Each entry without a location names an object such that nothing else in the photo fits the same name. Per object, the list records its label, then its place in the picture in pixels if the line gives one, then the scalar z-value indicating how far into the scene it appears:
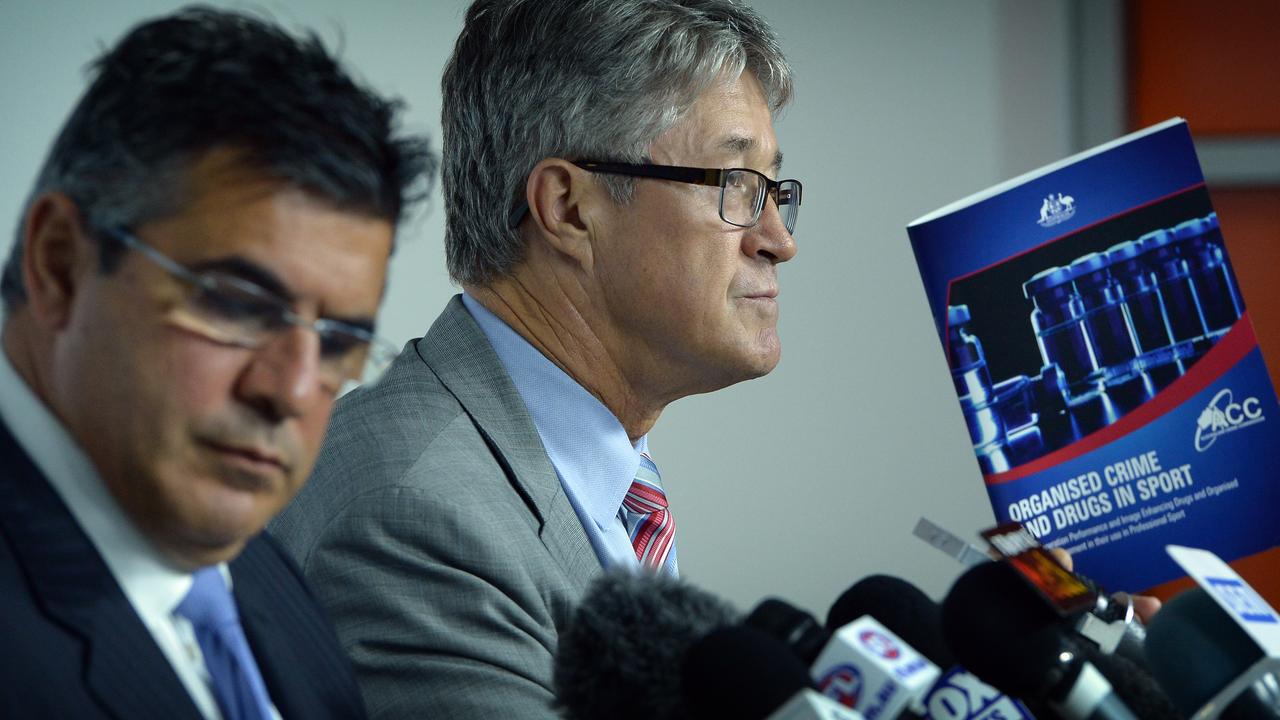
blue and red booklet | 2.54
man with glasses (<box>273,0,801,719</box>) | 2.54
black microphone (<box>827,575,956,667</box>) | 2.24
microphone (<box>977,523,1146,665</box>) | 2.19
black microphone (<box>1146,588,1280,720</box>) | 2.19
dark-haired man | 2.07
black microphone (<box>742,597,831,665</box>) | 2.13
